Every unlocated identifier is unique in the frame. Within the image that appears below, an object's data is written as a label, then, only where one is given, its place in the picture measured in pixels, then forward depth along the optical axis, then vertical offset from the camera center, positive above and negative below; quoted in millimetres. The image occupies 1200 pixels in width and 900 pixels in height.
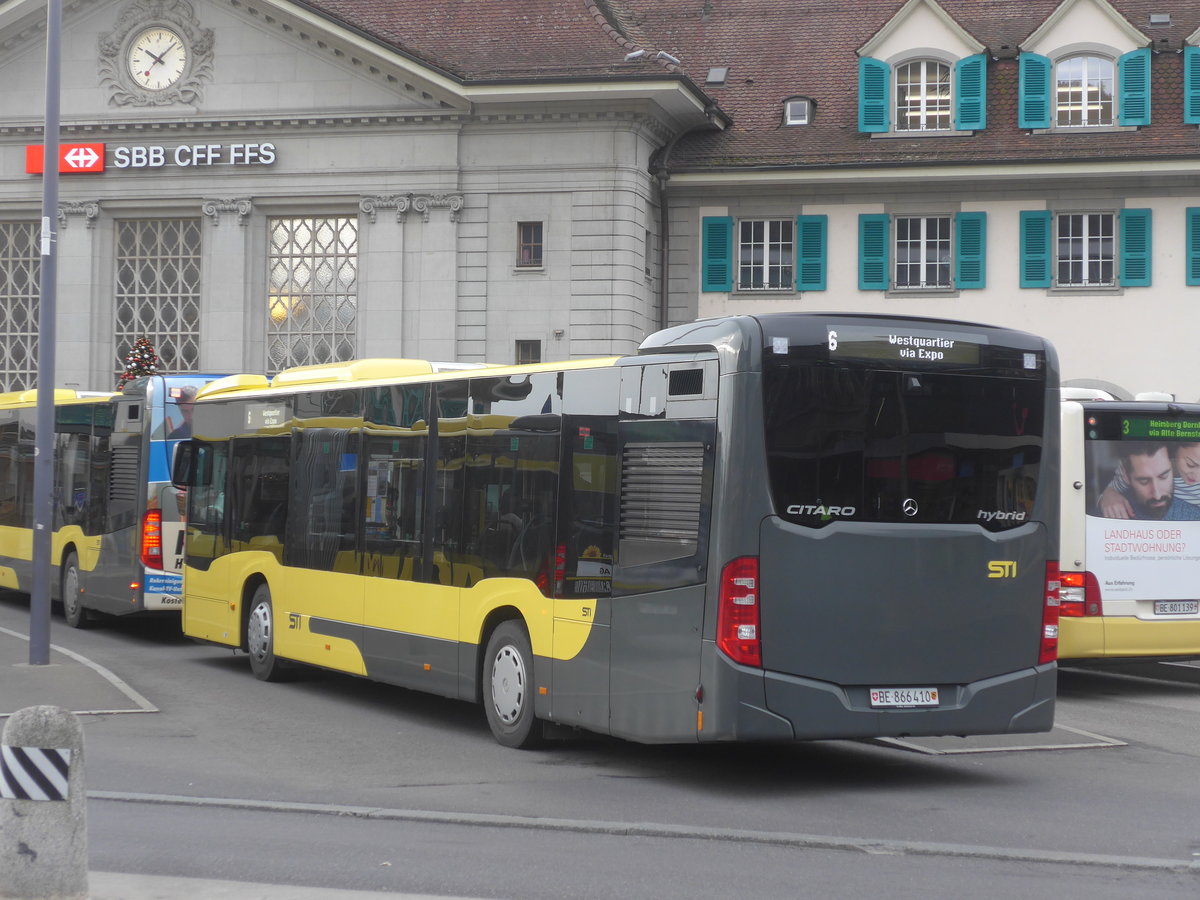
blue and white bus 19078 -74
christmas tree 35500 +2794
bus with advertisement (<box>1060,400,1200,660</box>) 14852 -282
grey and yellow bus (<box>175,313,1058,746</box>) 9688 -212
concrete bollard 6473 -1202
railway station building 34125 +6613
